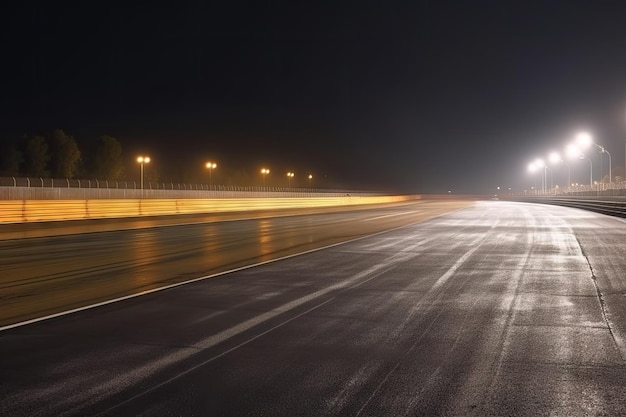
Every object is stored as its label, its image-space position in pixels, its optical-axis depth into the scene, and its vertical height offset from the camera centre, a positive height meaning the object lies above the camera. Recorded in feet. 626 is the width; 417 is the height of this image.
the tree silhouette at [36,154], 294.05 +24.82
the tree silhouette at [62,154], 297.53 +25.04
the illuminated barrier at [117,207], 74.79 -1.38
